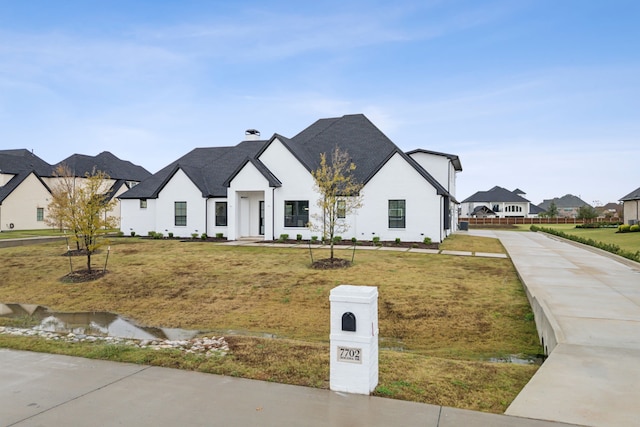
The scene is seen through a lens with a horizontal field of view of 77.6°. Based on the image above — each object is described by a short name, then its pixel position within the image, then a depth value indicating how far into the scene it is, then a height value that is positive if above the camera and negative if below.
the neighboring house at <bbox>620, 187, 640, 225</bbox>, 43.03 +0.87
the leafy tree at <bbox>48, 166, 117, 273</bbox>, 16.70 +0.06
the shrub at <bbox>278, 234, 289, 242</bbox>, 25.94 -1.35
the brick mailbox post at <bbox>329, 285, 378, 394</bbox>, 4.98 -1.61
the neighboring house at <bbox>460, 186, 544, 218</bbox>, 81.69 +2.53
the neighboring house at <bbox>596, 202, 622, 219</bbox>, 72.42 +0.90
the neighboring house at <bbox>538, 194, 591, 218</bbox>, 122.31 +3.83
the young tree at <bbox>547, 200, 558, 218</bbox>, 79.60 +0.64
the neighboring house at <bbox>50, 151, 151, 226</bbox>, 47.34 +6.05
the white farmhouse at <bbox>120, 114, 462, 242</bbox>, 24.64 +1.70
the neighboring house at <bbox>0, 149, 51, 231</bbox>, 40.47 +2.31
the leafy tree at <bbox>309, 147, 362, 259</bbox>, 18.09 +1.21
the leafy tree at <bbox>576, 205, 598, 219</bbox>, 61.19 +0.30
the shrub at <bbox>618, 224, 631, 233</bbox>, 35.94 -1.28
